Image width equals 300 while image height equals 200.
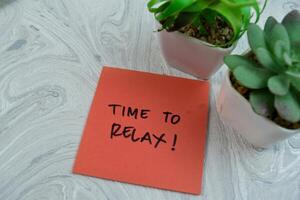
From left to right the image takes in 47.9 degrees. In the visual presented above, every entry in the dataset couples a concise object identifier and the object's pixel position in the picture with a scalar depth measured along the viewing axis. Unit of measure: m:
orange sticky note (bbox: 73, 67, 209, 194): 0.37
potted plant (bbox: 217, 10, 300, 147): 0.31
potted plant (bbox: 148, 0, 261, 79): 0.34
